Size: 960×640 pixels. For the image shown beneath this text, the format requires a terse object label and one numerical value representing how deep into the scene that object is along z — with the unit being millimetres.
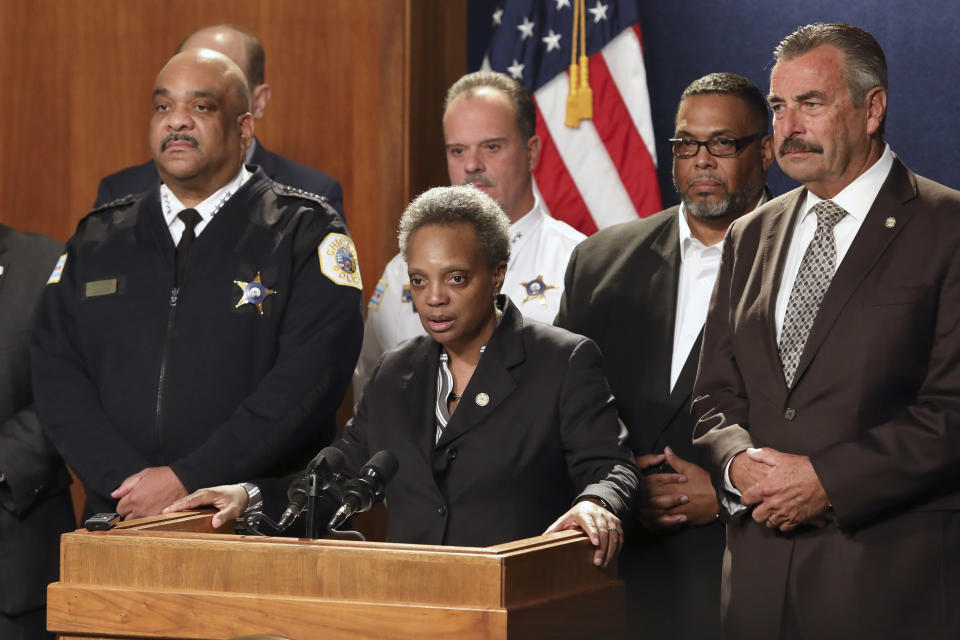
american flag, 9281
